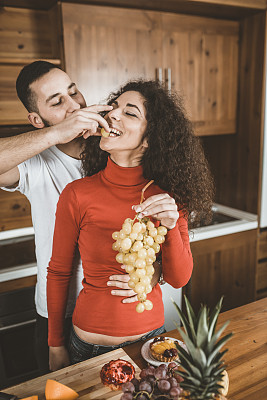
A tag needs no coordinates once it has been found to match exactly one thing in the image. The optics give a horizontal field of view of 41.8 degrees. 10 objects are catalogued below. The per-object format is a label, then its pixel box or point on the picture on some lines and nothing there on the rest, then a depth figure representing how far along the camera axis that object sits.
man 1.43
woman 1.21
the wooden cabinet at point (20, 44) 2.07
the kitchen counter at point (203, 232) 2.07
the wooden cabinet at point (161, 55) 2.20
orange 0.88
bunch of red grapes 0.83
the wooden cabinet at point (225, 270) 2.69
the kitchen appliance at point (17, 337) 2.08
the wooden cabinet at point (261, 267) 2.95
